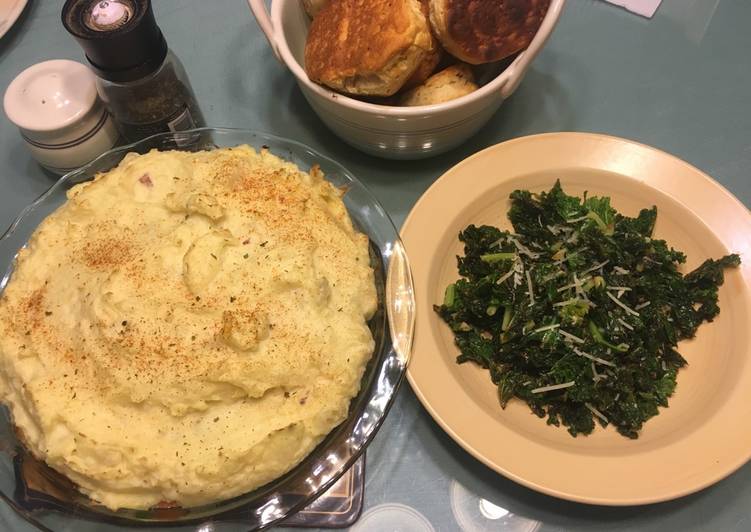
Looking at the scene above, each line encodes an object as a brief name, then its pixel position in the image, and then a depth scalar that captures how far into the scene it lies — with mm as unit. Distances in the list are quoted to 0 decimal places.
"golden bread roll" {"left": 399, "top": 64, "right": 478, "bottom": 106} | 475
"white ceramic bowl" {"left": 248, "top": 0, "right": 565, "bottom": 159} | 456
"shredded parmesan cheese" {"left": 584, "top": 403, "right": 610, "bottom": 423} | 431
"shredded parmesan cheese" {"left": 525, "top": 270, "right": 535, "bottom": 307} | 457
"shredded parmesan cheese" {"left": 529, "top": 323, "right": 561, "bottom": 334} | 447
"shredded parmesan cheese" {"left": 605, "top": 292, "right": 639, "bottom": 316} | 456
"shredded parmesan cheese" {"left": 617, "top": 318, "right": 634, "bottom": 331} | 451
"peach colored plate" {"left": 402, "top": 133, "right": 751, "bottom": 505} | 394
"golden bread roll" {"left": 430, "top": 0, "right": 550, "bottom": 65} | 446
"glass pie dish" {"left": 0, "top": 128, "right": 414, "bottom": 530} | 374
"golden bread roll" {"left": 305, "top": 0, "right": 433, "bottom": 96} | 440
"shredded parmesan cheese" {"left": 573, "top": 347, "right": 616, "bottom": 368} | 440
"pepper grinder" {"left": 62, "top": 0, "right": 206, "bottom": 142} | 446
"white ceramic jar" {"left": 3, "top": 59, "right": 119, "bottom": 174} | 510
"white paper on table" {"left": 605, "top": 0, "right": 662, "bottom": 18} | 642
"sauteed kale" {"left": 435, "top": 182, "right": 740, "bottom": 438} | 436
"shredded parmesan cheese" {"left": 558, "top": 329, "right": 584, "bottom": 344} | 445
